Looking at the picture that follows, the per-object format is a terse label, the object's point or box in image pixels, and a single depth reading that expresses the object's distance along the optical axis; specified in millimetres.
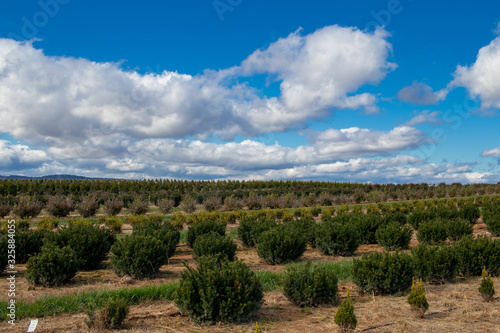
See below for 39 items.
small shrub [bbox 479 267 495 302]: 5777
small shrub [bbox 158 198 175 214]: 24172
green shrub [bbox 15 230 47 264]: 8984
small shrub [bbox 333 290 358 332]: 4312
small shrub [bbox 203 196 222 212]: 25672
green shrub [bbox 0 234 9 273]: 8055
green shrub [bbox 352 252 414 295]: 6295
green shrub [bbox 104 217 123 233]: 14367
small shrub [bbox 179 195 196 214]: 24078
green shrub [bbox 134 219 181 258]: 9296
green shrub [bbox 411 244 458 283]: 7008
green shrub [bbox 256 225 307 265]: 9164
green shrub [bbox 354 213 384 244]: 12422
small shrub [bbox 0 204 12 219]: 19672
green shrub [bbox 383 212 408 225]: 14970
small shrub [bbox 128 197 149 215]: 22078
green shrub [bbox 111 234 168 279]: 7566
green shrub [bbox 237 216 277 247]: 11070
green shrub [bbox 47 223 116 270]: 8492
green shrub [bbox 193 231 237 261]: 8633
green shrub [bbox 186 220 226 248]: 11492
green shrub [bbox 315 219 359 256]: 10391
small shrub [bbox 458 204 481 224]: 16125
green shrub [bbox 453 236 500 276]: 7699
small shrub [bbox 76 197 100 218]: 20908
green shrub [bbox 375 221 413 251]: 10812
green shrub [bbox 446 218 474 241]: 11703
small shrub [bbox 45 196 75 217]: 21144
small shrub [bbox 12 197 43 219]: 19500
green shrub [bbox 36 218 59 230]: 14256
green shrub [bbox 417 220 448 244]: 11383
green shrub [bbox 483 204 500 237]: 12992
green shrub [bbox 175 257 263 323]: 4906
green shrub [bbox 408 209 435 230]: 14688
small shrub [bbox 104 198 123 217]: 21516
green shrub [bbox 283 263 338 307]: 5691
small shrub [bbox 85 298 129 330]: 4625
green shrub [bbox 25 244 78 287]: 6934
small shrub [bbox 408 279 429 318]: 5020
